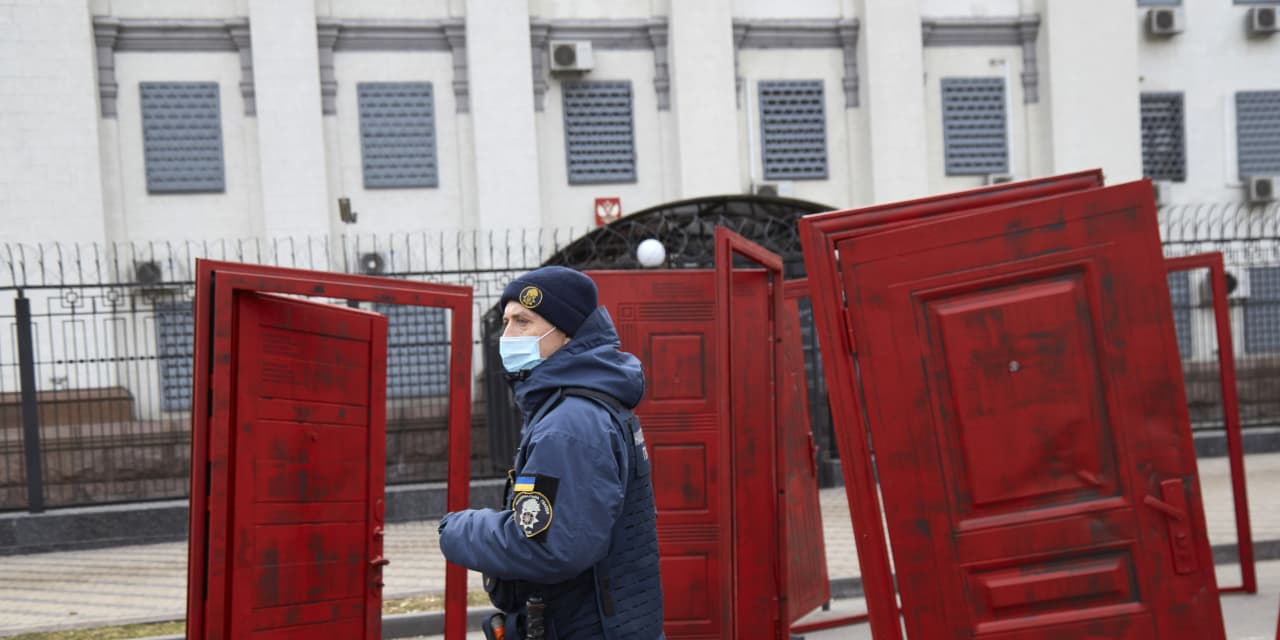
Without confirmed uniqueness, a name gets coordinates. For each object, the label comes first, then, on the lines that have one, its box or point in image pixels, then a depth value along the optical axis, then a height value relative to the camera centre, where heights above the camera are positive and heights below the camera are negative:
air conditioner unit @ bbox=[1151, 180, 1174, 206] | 18.94 +1.15
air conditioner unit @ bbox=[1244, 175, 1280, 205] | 19.20 +1.14
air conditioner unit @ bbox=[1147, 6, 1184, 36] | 19.06 +4.19
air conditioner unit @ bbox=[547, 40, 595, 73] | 17.30 +3.79
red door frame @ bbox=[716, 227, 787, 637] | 4.77 -0.15
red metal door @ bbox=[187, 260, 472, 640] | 3.71 -0.55
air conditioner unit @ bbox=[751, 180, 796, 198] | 17.89 +1.53
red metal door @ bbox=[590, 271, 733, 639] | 5.82 -0.73
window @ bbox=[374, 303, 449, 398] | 15.32 -0.73
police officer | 2.79 -0.52
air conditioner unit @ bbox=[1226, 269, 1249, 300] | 18.52 -0.54
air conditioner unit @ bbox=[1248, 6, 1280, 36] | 19.41 +4.20
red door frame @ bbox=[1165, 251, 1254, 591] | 7.13 -0.91
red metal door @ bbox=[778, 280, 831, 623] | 6.45 -1.26
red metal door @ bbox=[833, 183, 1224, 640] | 3.10 -0.46
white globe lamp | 12.30 +0.40
